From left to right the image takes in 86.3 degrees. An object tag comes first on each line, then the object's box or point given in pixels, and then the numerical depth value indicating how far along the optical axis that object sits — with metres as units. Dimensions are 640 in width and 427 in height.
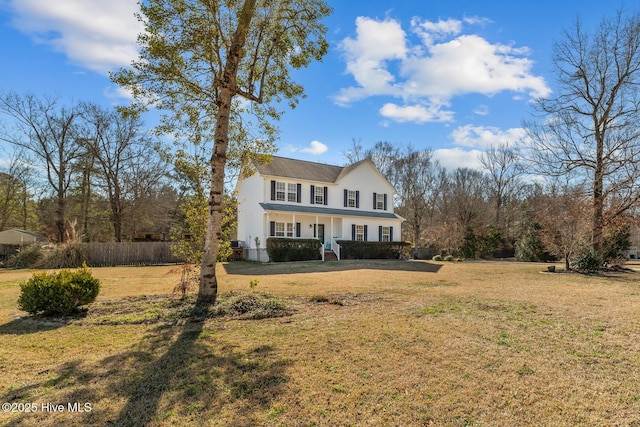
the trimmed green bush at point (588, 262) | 15.53
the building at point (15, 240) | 22.47
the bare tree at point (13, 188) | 29.45
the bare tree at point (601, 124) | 16.78
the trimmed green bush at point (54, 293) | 6.56
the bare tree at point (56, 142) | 25.27
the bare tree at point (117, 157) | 26.72
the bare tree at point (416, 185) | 38.06
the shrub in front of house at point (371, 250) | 24.39
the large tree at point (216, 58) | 7.38
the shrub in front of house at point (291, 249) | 21.78
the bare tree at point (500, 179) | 39.69
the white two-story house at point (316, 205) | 23.62
